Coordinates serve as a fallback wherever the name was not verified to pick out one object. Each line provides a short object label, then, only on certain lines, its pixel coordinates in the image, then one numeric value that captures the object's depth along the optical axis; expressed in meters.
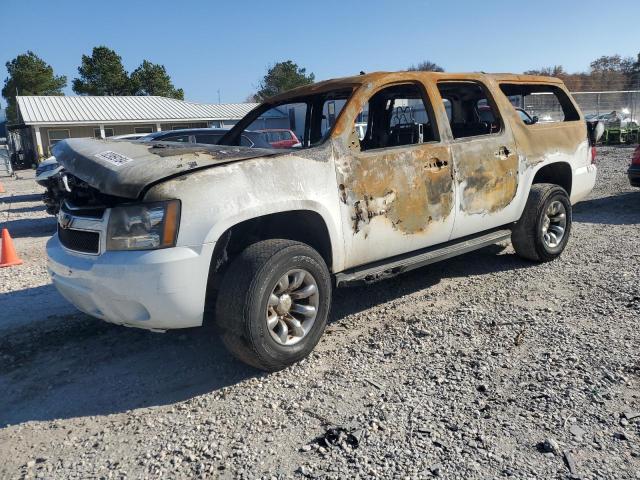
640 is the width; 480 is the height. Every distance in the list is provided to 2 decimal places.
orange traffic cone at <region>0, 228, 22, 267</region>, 6.64
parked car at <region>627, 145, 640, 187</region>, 8.73
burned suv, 3.00
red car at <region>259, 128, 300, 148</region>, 15.22
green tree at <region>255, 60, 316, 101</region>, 63.94
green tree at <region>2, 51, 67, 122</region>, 56.41
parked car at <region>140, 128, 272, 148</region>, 9.48
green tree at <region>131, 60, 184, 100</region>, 54.72
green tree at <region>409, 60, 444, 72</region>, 60.34
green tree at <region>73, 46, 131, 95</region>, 51.97
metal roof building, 33.19
